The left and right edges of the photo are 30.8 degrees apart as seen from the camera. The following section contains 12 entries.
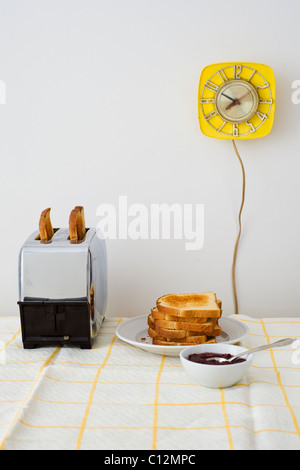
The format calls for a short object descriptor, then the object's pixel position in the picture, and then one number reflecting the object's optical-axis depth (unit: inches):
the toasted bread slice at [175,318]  49.4
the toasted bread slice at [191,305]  49.1
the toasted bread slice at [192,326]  49.1
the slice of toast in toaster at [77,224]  51.8
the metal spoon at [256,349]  42.9
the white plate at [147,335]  47.8
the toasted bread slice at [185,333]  49.1
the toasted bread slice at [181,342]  48.6
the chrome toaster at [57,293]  49.1
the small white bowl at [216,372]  40.4
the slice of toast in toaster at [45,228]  52.0
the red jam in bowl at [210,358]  42.9
